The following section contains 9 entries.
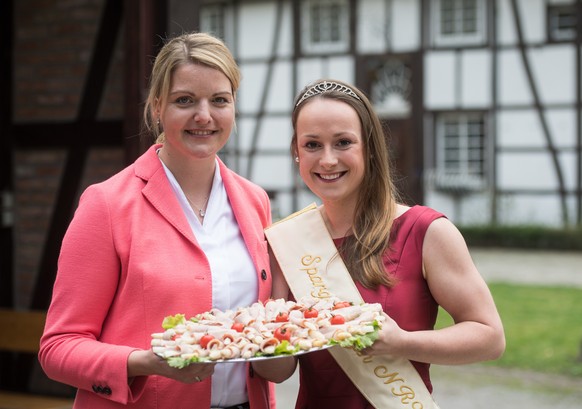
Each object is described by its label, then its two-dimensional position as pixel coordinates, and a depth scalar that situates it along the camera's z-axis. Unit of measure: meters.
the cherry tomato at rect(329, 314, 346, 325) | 2.09
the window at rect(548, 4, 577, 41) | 15.62
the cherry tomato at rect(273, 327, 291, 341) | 2.05
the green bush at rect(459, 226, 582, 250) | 15.20
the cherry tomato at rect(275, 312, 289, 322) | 2.15
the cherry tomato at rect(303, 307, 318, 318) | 2.16
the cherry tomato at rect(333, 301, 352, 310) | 2.20
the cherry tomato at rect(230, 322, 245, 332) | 2.08
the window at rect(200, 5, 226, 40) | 17.58
